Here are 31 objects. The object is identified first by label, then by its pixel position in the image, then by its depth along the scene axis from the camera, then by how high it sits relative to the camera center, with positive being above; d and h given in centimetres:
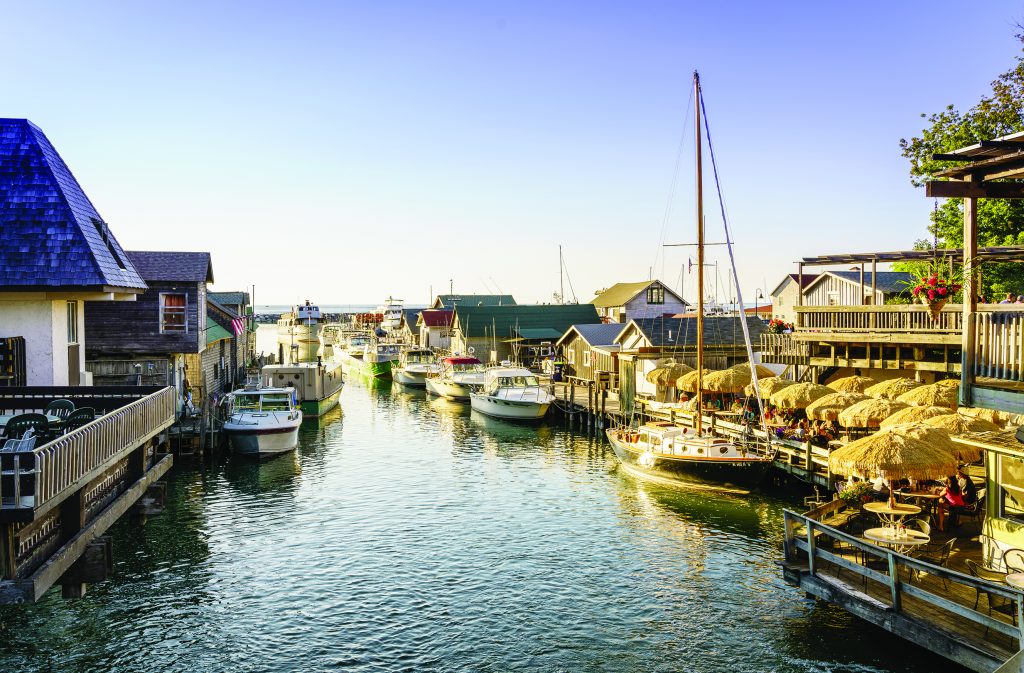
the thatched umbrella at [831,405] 2913 -292
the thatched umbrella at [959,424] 2073 -259
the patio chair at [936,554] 1591 -468
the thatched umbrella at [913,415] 2352 -263
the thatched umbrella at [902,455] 1872 -304
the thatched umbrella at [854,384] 3228 -242
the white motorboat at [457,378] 6512 -434
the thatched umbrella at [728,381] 3772 -265
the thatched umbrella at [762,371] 3938 -234
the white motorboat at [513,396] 5284 -474
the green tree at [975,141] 3394 +693
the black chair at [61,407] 1798 -178
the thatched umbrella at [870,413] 2588 -284
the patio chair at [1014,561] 1408 -408
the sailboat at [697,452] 3062 -495
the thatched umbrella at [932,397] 2686 -247
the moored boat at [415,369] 7725 -420
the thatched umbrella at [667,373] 4331 -265
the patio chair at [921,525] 1760 -442
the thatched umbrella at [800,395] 3147 -276
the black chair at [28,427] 1533 -186
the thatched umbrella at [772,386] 3419 -263
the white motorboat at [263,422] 3859 -459
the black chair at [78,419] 1664 -187
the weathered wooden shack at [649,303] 8562 +204
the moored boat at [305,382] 5384 -369
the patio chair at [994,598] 1372 -461
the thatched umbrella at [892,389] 2956 -239
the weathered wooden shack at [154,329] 3959 -15
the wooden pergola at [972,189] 1334 +215
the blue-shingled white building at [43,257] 2052 +171
